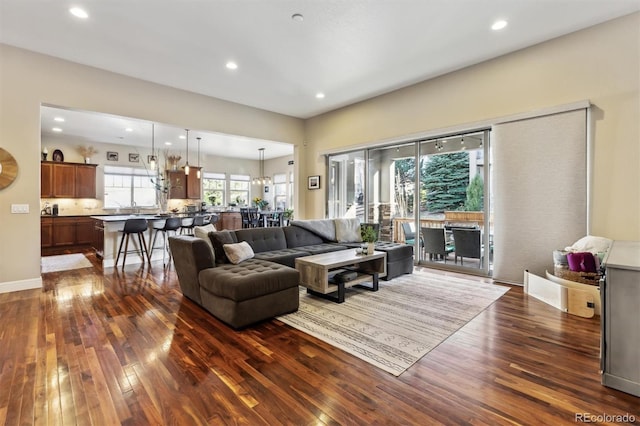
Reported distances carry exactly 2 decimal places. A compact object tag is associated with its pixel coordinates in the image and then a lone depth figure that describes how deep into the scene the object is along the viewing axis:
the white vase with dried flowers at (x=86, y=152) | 8.44
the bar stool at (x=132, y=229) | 5.60
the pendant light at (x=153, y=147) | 6.71
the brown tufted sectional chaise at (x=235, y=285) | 2.84
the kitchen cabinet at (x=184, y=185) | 10.00
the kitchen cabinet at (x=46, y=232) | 7.41
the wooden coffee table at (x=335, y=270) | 3.57
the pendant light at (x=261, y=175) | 11.06
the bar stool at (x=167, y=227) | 6.21
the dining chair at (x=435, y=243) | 5.43
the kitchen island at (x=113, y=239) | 5.87
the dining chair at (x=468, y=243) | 4.98
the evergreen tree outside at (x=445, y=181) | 5.25
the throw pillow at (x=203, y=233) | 3.86
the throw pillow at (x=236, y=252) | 3.73
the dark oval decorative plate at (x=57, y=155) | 7.99
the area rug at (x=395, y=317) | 2.45
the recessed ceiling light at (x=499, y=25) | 3.61
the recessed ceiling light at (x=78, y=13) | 3.29
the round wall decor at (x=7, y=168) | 4.00
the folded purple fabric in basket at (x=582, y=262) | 3.34
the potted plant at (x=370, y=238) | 4.22
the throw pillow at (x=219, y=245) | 3.82
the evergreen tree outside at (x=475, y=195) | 4.98
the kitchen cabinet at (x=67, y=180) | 7.72
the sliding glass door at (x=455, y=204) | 4.96
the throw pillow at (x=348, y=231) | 5.71
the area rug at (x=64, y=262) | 5.57
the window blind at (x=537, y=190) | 3.87
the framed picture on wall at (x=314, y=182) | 7.54
